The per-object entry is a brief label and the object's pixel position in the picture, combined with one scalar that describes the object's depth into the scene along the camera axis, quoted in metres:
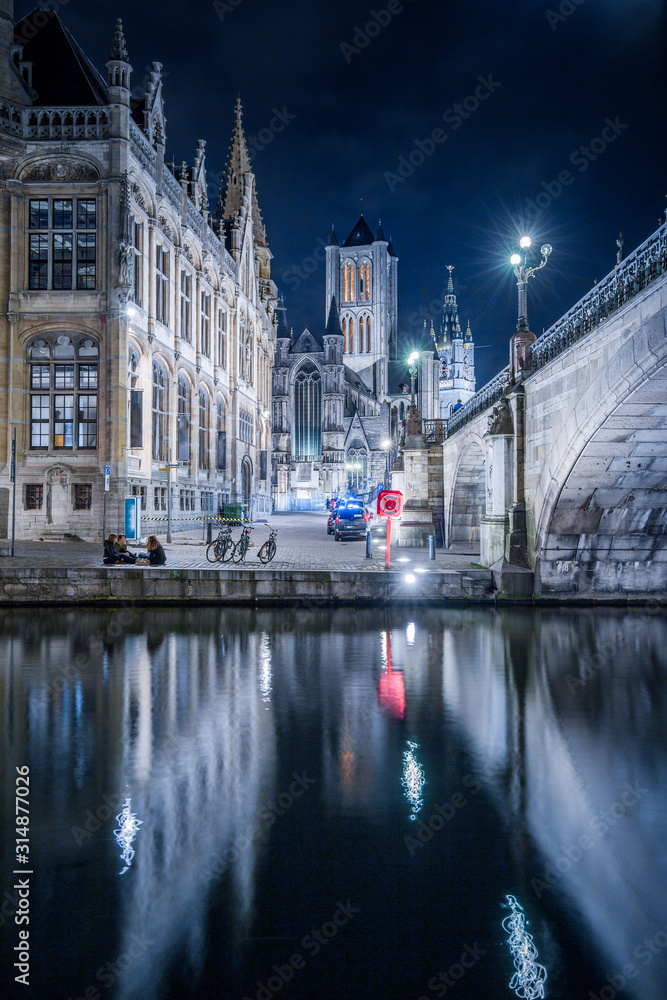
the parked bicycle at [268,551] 18.38
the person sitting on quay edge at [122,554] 16.91
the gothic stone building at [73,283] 25.06
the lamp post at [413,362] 28.61
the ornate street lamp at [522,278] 17.07
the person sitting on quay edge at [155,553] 16.62
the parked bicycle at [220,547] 18.73
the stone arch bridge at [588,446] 10.84
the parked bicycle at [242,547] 18.88
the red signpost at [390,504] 18.77
